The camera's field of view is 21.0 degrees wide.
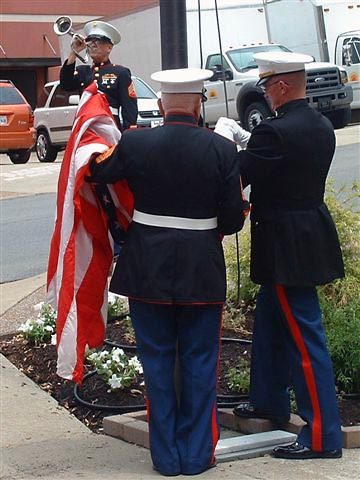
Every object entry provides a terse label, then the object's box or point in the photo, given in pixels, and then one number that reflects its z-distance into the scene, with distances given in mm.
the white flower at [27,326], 6938
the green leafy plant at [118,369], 5902
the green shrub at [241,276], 6938
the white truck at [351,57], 22312
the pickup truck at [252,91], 18859
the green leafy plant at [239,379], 5659
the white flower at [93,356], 6163
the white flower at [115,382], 5852
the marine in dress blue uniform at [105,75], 7586
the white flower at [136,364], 6035
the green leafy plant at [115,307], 7285
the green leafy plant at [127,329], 6797
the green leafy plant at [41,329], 6906
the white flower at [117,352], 6086
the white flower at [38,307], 7487
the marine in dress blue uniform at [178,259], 4391
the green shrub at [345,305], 5570
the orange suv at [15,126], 21766
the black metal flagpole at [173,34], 4941
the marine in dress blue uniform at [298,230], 4512
